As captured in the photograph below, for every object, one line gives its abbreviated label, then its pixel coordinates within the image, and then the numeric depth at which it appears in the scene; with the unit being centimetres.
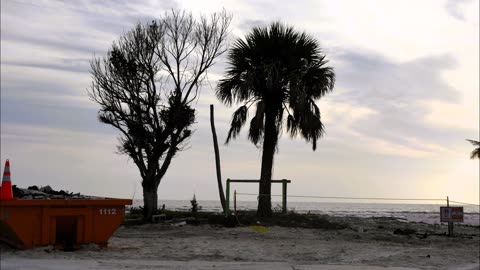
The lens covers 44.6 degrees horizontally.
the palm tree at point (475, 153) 3438
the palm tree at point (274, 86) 2134
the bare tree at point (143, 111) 2088
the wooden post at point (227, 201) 2054
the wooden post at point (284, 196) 2186
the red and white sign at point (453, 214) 1955
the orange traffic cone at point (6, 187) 1095
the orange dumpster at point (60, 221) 1104
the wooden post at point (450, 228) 1959
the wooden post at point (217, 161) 2266
